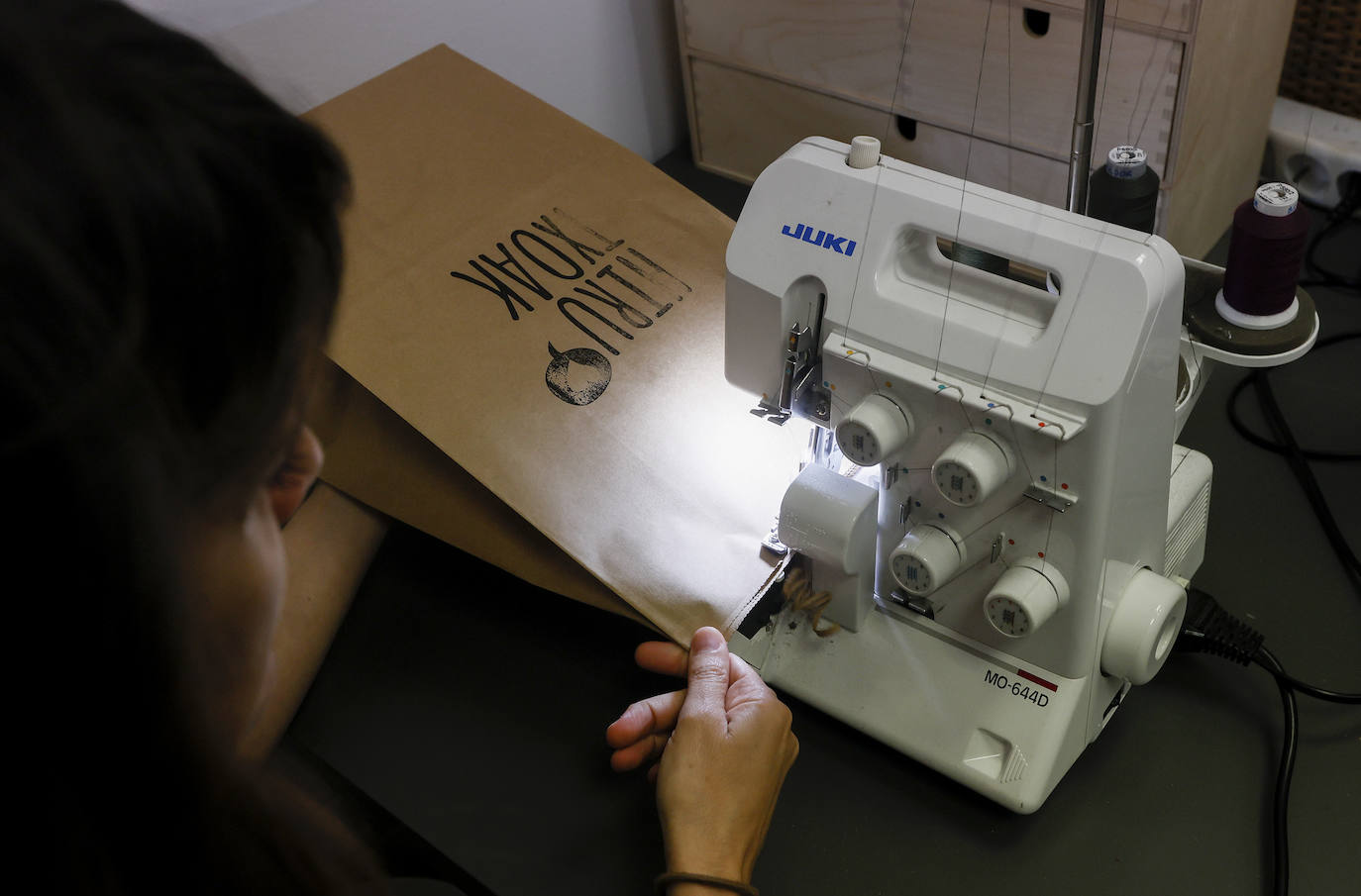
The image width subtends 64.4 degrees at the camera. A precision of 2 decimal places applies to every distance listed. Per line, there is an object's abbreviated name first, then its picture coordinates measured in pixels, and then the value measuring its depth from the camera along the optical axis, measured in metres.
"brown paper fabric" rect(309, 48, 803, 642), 0.82
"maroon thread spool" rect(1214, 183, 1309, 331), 0.78
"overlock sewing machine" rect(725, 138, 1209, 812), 0.61
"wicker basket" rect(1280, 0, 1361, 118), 1.28
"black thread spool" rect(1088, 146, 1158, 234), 0.82
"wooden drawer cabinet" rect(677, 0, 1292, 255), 1.10
